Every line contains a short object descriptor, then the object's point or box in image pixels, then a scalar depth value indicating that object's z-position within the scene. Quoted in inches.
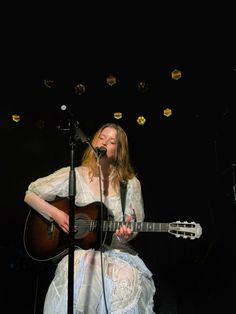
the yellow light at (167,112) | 132.1
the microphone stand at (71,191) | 67.6
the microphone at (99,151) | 79.0
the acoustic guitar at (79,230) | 82.7
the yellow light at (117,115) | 132.7
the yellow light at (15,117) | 131.5
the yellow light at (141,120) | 133.3
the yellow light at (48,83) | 128.2
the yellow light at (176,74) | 127.8
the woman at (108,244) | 75.5
